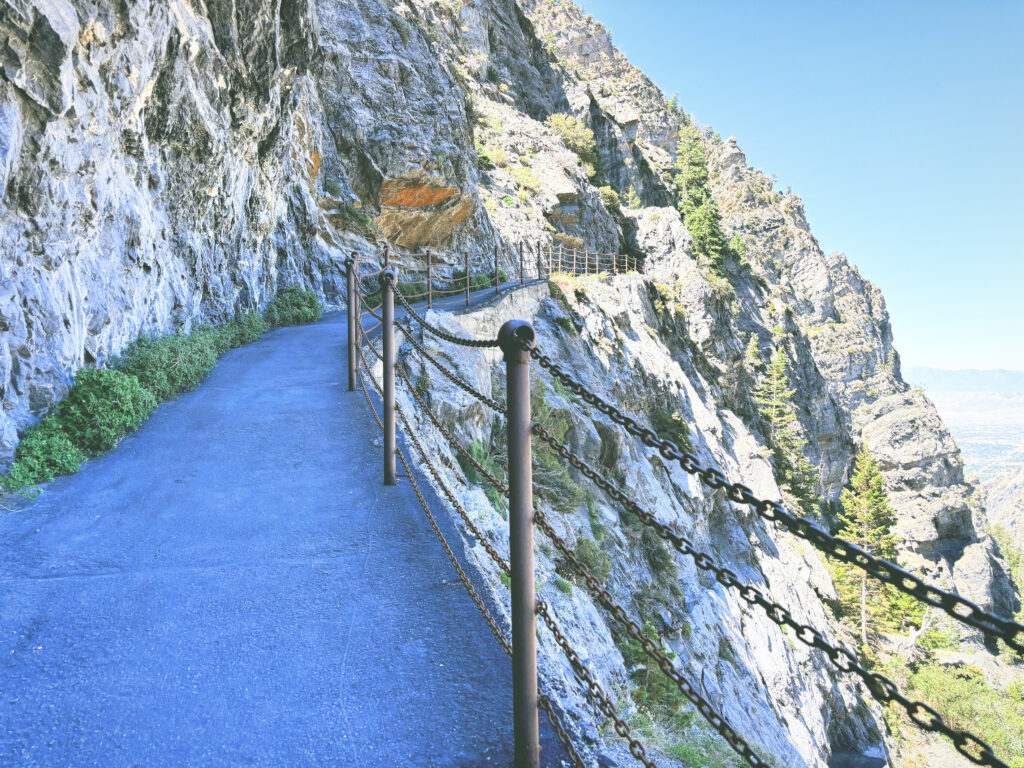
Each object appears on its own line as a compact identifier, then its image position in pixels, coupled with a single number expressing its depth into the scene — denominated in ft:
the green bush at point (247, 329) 33.93
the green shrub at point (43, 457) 14.49
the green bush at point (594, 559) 26.27
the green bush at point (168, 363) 21.40
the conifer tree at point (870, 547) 101.55
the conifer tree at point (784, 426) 113.80
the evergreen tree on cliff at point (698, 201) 140.56
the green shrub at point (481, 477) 20.30
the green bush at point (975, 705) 87.30
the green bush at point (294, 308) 43.93
